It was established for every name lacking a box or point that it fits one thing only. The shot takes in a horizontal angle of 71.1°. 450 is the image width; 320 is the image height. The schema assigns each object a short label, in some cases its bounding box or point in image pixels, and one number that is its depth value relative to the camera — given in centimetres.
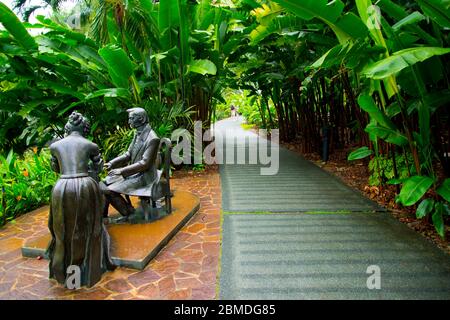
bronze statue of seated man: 367
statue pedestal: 298
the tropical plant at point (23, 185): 447
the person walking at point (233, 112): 3681
